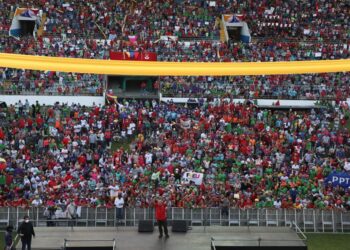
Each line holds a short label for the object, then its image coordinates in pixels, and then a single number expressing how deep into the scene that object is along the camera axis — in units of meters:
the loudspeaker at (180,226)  23.55
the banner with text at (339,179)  28.45
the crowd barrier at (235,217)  26.00
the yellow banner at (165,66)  25.02
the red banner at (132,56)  41.03
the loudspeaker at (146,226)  23.44
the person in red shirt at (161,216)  22.62
